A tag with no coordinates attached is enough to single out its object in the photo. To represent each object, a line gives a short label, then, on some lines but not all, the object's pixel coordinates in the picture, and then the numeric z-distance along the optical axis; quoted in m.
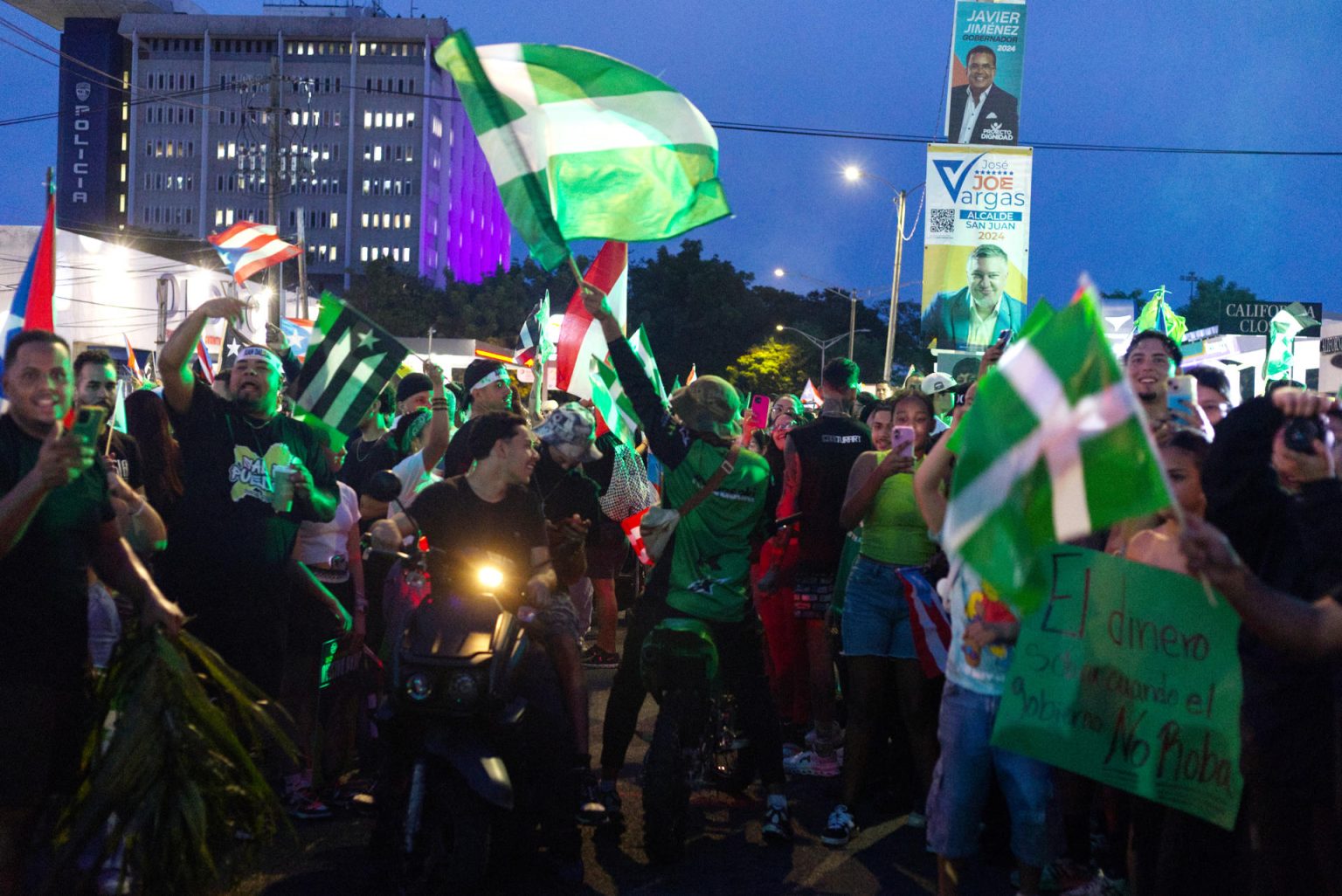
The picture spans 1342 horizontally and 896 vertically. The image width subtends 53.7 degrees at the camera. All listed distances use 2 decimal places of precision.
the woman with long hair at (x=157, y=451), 6.03
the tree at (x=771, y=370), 62.31
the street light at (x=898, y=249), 35.59
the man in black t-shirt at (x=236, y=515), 5.67
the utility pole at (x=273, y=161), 34.16
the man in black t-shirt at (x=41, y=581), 3.99
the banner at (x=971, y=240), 28.47
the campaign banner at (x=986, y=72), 31.05
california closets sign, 32.59
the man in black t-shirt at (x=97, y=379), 6.71
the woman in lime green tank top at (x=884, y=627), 6.04
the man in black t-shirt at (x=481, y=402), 7.46
